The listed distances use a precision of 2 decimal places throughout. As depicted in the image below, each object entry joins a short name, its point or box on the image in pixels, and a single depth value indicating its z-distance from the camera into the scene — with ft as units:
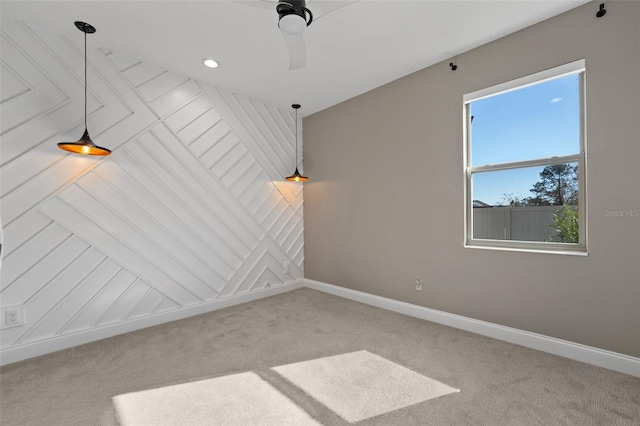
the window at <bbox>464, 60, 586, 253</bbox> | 7.63
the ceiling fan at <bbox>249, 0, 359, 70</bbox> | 5.03
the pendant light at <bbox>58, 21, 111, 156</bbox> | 7.27
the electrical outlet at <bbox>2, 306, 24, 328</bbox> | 7.38
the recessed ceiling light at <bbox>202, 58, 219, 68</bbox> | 9.59
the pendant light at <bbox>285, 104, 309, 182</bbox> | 13.15
